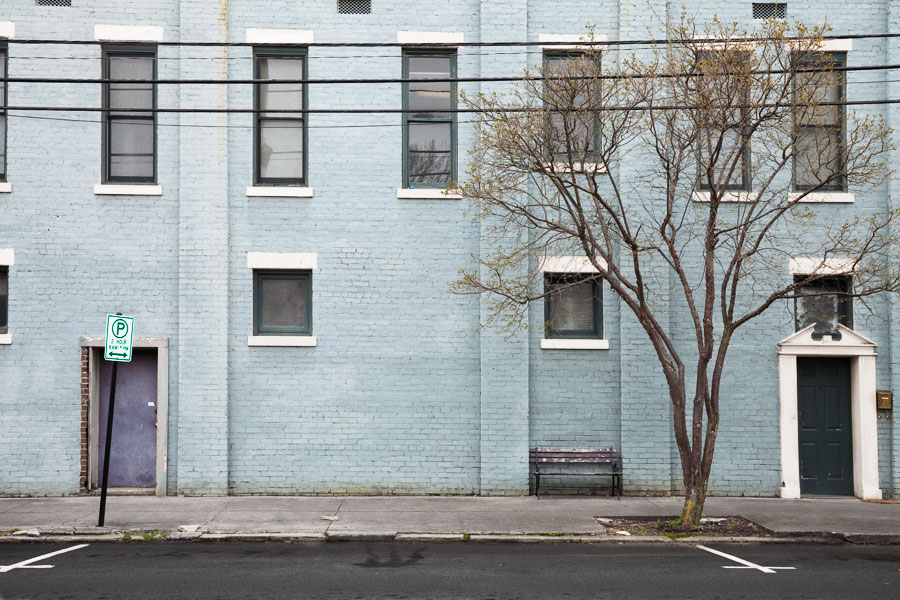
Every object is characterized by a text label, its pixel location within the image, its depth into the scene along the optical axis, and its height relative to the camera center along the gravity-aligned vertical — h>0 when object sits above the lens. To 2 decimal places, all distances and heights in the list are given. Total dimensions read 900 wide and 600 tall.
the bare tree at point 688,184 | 11.27 +2.50
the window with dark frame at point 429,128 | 14.22 +3.60
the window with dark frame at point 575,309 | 14.20 +0.57
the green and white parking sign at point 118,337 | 11.13 +0.07
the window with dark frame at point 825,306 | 14.23 +0.62
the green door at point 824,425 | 14.18 -1.37
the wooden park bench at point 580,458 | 13.67 -1.85
